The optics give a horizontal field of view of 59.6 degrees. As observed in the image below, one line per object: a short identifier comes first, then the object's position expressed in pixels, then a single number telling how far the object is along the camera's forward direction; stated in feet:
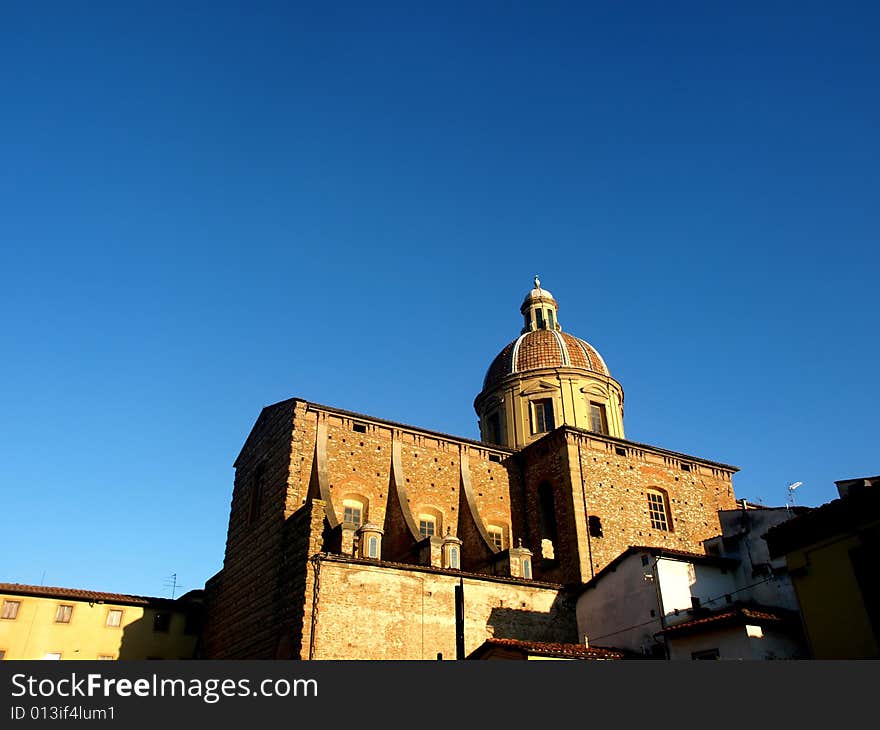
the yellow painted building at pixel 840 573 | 42.83
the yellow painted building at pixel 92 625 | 81.35
